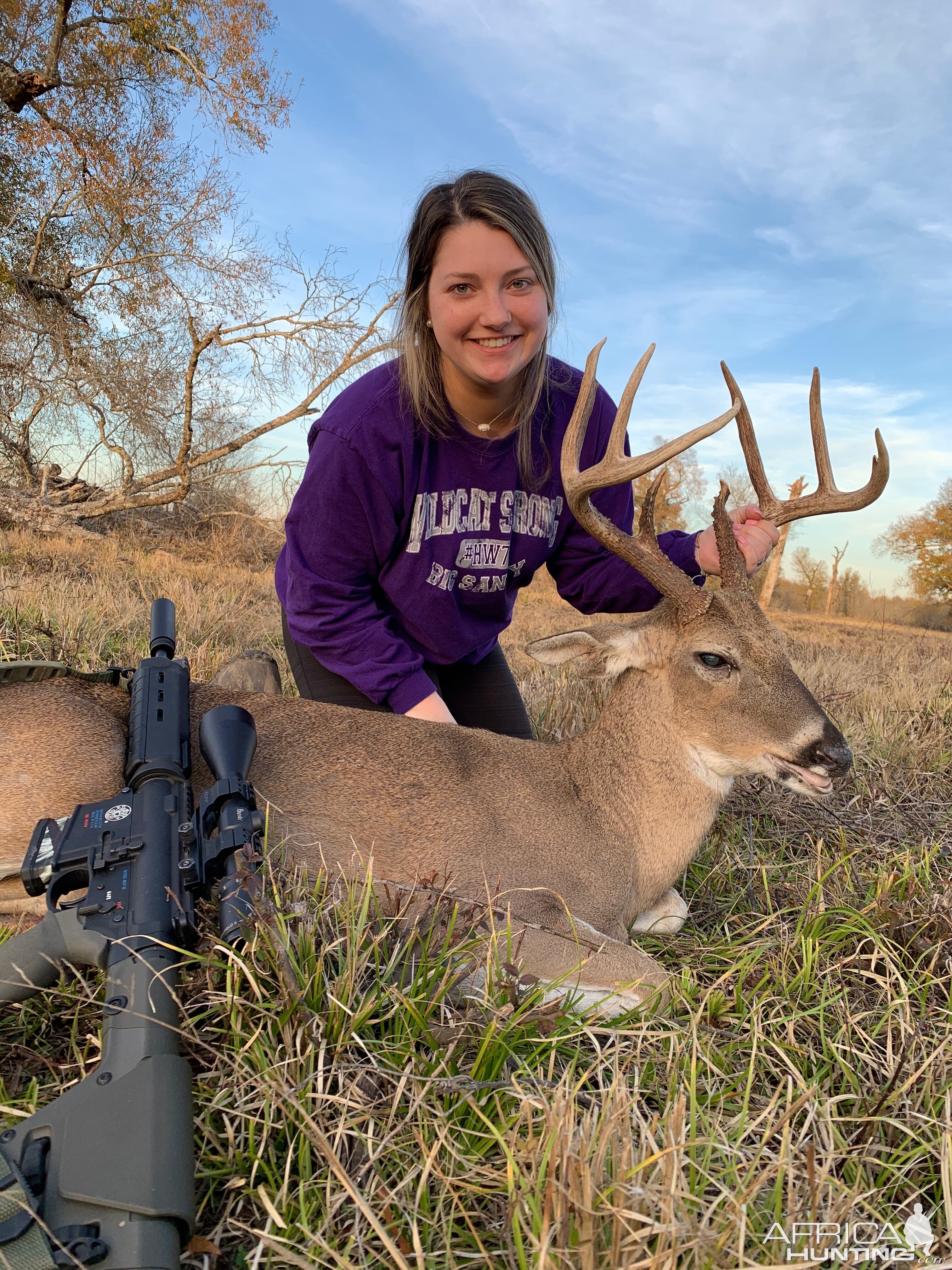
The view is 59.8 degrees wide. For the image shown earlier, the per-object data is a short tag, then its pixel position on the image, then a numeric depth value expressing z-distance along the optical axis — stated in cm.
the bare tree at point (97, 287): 1428
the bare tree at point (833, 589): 3881
